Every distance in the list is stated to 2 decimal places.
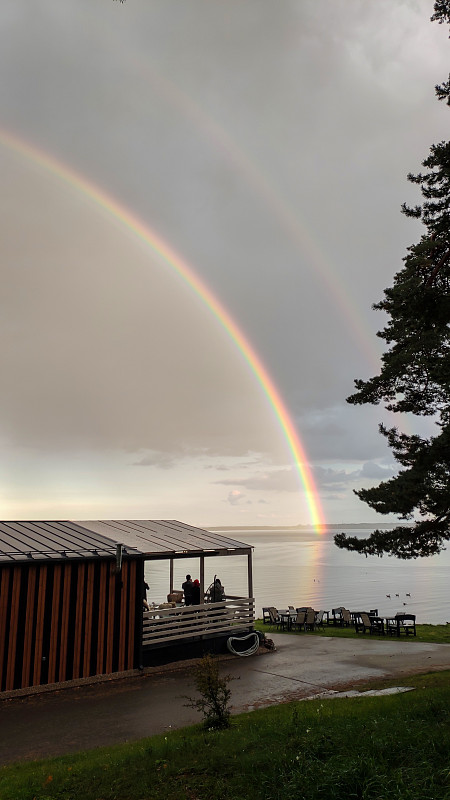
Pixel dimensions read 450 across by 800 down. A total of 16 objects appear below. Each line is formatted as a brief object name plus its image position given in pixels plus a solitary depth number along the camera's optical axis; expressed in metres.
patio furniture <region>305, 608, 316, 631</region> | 21.36
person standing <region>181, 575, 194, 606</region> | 16.68
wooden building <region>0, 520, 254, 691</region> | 12.04
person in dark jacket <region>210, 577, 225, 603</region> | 17.00
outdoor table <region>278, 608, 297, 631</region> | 21.70
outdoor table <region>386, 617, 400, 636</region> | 20.04
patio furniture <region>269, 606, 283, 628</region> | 22.79
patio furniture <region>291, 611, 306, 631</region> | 21.49
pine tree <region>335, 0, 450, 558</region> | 10.29
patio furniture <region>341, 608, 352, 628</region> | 23.33
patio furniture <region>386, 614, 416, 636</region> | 20.05
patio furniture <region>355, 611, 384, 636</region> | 20.48
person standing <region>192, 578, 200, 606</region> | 16.56
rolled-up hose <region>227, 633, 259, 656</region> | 15.62
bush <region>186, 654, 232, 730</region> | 8.23
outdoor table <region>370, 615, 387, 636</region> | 20.38
